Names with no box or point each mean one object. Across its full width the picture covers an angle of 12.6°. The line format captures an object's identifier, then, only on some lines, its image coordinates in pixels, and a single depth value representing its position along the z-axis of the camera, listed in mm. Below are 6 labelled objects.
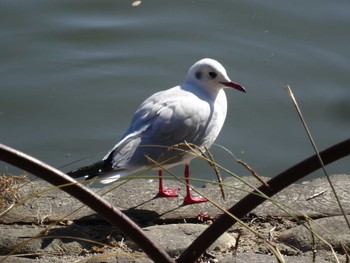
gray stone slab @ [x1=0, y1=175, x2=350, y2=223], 7391
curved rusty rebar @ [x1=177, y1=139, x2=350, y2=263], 3508
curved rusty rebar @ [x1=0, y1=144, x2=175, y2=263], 3542
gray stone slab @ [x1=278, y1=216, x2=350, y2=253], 6328
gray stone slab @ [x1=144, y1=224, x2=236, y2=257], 6439
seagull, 8208
